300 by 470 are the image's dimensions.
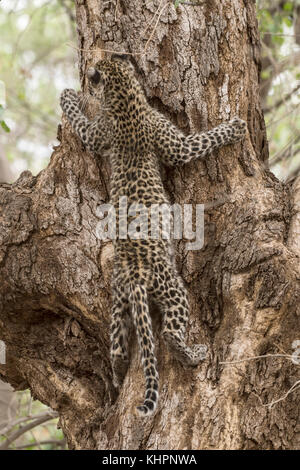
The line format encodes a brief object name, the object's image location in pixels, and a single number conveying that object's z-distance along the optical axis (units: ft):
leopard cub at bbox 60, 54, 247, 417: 34.47
